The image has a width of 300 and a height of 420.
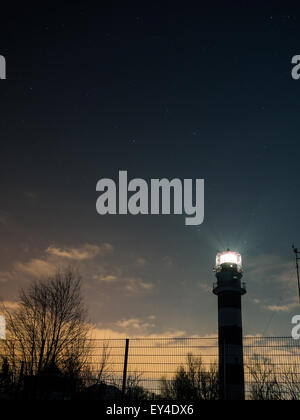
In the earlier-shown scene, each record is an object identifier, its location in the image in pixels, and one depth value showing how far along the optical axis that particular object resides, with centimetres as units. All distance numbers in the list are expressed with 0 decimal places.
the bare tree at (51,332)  1873
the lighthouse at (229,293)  3553
